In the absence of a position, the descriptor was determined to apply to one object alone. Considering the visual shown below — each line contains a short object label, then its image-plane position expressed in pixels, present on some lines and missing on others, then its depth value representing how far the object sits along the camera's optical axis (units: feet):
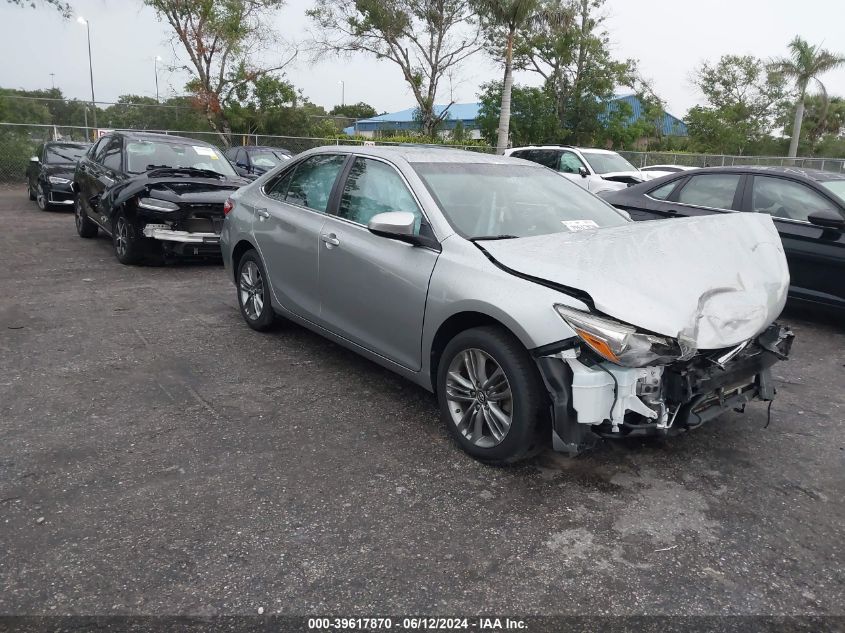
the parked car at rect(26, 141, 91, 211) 45.37
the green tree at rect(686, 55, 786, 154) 126.72
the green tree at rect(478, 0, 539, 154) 73.46
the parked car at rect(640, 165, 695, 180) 52.43
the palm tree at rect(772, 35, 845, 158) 116.98
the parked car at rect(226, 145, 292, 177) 49.60
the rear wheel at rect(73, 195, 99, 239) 34.76
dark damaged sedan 26.81
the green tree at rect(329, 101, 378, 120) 238.48
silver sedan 10.04
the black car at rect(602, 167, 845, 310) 19.90
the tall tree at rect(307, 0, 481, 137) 99.28
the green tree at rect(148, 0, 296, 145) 81.41
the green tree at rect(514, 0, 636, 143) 99.50
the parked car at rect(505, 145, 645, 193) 47.75
